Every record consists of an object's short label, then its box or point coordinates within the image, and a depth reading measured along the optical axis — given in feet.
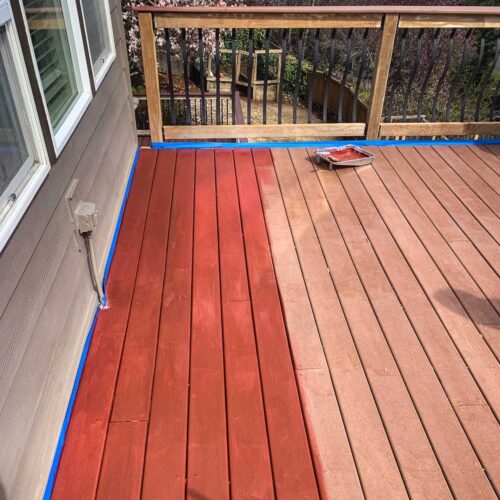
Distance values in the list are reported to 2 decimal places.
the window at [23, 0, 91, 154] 6.02
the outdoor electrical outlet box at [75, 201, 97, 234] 6.52
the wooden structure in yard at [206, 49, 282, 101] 36.96
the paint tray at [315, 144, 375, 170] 11.66
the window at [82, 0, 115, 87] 8.51
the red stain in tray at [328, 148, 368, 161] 11.87
